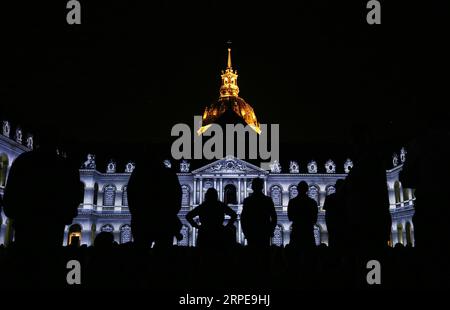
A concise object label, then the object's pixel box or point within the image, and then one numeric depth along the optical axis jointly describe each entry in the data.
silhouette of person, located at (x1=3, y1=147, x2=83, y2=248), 5.88
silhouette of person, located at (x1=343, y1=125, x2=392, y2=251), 6.25
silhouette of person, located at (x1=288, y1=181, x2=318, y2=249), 8.15
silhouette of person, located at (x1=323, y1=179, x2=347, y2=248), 7.45
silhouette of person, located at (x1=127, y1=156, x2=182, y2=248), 6.68
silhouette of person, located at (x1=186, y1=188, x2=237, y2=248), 7.24
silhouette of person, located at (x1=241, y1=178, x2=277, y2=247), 7.80
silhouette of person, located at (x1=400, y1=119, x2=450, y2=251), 5.13
